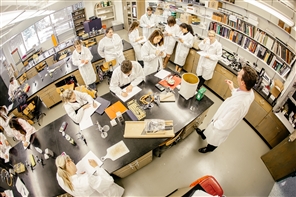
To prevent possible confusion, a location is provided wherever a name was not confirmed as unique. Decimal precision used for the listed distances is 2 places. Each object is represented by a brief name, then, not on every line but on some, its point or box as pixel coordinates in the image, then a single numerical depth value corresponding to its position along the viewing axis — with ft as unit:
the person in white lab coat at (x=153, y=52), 11.32
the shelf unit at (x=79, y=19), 22.04
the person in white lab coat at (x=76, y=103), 8.15
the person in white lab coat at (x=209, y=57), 12.23
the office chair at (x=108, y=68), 14.63
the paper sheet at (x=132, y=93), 9.75
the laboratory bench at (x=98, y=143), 7.31
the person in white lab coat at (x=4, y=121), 10.82
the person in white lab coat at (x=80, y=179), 6.16
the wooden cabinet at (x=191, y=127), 10.14
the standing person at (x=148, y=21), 17.84
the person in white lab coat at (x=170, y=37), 15.44
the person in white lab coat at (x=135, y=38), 15.39
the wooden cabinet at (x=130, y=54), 17.02
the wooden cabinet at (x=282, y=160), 8.60
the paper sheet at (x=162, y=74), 11.06
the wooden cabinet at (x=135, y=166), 8.48
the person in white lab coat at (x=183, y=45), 13.79
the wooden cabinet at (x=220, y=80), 12.88
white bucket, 8.87
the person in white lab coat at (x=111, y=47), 13.65
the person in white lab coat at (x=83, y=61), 12.67
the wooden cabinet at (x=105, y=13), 23.60
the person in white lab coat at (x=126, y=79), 9.80
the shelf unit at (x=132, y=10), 22.20
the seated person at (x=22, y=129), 8.70
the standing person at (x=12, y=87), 13.11
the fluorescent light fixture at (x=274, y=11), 7.94
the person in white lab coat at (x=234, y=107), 6.78
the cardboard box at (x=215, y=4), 13.38
